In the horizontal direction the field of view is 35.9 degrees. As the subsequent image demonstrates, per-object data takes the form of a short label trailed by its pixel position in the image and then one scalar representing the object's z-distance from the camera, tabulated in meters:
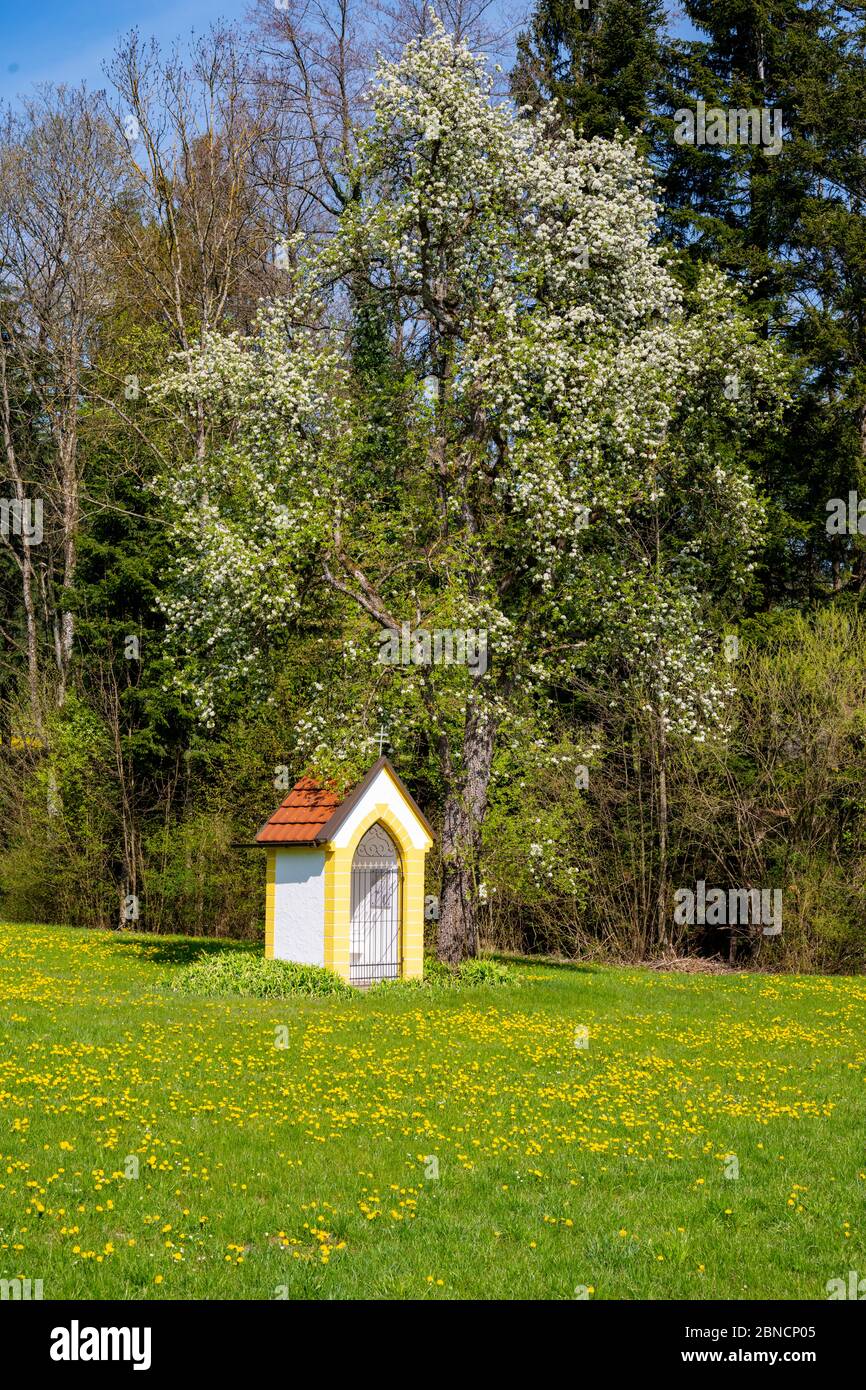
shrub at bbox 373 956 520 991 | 21.62
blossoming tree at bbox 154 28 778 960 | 21.62
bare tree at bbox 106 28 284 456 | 34.31
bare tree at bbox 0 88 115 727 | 37.06
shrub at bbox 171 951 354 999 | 19.88
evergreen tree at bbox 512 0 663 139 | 36.56
